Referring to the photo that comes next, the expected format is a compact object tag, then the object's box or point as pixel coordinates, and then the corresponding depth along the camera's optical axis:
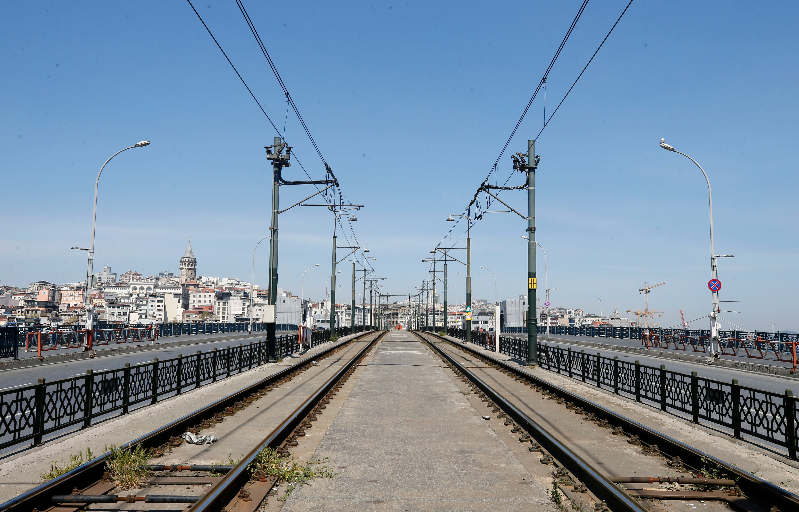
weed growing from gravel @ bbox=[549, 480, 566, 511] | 6.74
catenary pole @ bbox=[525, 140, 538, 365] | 25.00
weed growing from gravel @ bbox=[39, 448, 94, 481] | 7.57
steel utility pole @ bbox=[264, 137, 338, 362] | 26.67
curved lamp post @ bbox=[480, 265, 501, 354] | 35.32
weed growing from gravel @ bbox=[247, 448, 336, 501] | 7.86
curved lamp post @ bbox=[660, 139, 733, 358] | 29.89
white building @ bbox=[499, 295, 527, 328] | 127.96
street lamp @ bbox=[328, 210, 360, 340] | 49.91
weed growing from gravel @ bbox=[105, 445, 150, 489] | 7.49
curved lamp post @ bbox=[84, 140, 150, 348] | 30.73
